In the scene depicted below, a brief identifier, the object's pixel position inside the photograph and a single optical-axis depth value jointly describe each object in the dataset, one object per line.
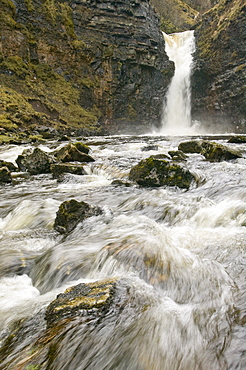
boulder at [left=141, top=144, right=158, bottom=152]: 14.00
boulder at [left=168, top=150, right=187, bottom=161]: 9.91
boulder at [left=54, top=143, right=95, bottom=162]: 10.76
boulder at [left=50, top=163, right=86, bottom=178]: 8.97
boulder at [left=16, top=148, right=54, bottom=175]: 9.62
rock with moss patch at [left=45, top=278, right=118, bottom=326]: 2.05
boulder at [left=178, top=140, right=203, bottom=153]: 12.20
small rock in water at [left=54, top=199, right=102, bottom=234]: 4.51
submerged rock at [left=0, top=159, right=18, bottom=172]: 9.64
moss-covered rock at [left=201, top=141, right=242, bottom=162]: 9.79
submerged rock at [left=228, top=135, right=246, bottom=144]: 15.31
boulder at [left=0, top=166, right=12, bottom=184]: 8.27
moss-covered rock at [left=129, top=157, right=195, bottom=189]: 6.98
